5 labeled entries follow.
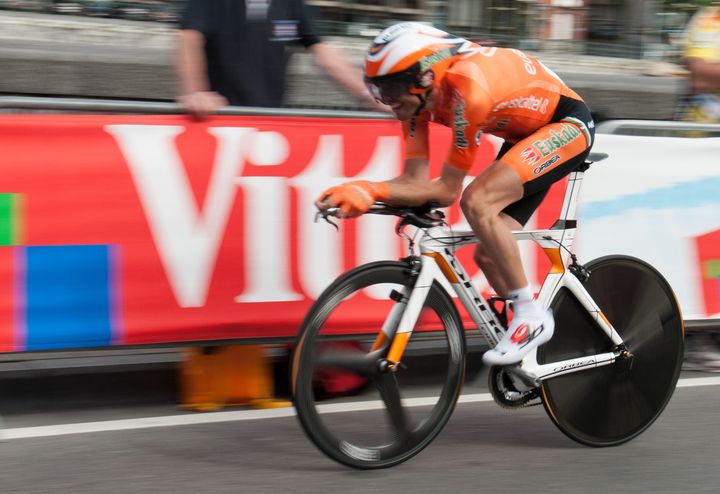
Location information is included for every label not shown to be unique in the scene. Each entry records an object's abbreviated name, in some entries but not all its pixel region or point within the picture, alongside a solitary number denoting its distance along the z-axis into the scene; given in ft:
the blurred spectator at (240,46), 34.37
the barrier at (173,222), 31.76
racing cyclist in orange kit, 25.30
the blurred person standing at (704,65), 43.09
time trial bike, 26.40
